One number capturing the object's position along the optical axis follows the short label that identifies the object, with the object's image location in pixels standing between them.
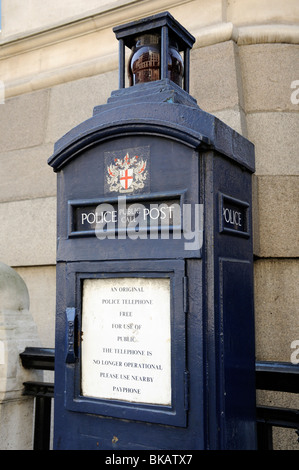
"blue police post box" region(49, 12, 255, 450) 1.86
